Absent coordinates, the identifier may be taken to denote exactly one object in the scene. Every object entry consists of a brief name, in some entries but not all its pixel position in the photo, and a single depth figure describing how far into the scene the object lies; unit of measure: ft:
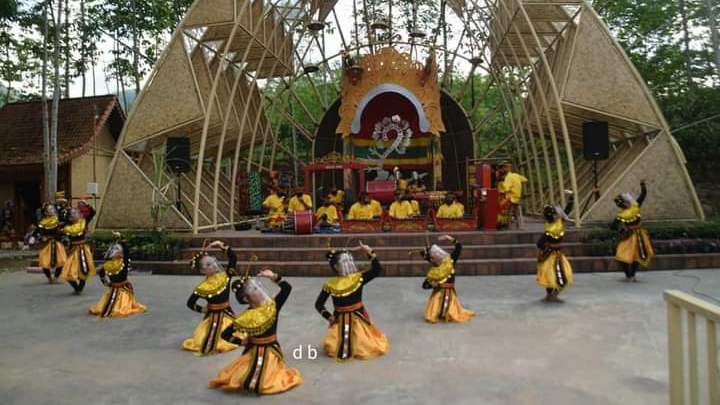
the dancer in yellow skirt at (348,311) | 15.51
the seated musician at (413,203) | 40.06
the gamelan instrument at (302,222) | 37.86
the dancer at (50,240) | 28.99
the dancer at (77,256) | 25.93
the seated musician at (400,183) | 47.56
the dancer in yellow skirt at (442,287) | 19.61
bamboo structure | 37.37
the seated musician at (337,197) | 45.02
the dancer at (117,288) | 21.67
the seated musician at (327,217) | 40.47
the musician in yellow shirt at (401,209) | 39.74
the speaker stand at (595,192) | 38.09
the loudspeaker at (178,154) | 40.32
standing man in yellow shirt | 35.50
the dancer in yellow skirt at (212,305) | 16.60
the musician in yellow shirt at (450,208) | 39.43
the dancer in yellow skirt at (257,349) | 12.88
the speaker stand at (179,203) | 42.06
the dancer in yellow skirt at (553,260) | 22.16
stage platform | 31.09
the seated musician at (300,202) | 41.91
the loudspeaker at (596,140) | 37.91
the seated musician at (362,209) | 40.42
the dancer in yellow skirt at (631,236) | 26.48
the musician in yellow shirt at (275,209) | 42.60
